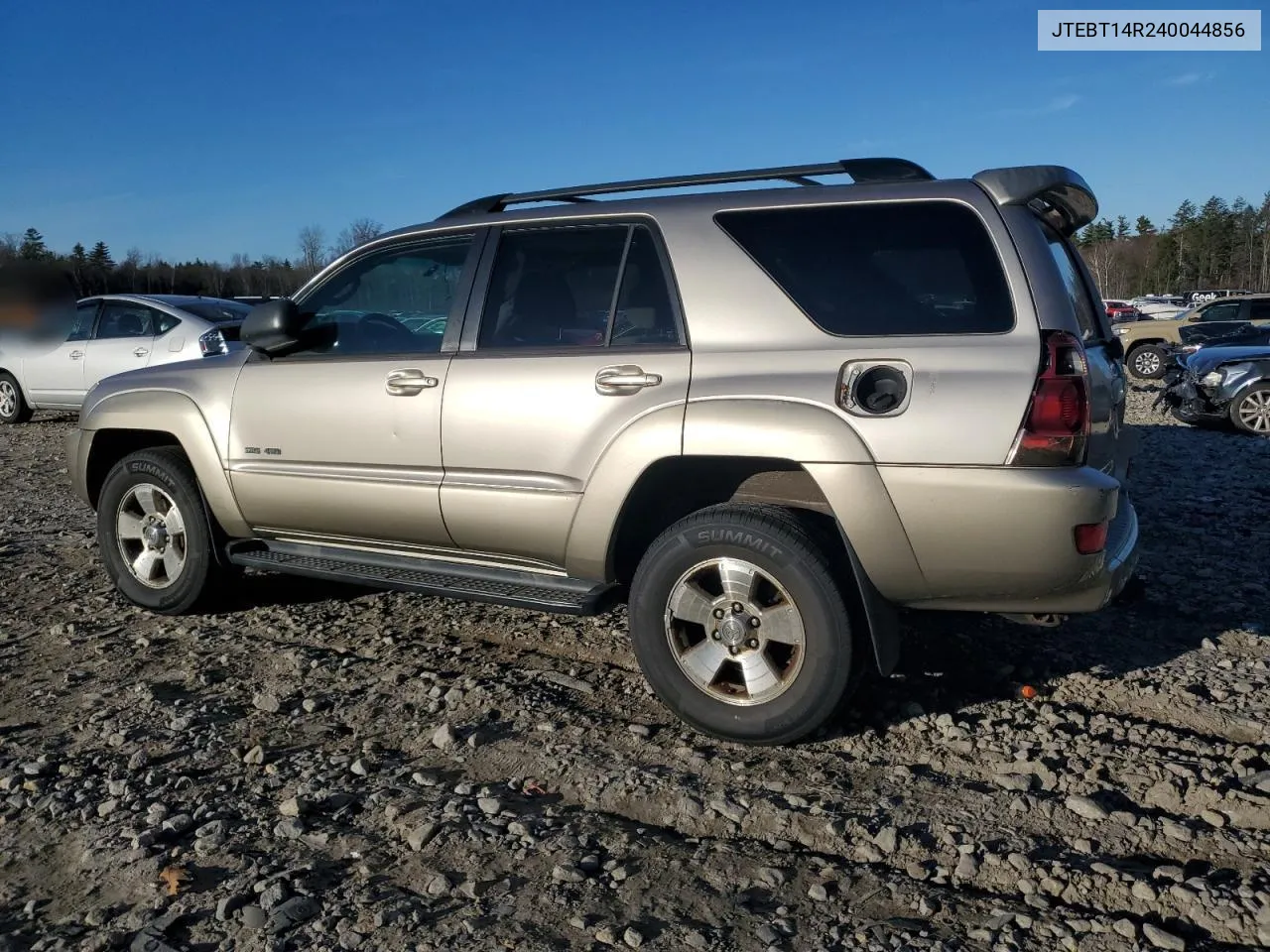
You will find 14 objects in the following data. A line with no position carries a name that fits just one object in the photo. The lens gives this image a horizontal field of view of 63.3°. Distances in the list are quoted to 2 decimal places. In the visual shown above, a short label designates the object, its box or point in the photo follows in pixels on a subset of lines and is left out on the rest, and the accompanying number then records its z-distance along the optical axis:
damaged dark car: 11.74
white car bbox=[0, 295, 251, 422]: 11.81
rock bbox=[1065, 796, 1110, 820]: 3.04
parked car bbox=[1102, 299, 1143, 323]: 42.23
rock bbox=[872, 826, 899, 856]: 2.87
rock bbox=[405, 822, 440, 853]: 2.87
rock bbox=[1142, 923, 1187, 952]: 2.39
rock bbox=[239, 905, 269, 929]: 2.52
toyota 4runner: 3.22
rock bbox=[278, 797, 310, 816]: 3.05
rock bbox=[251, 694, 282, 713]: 3.88
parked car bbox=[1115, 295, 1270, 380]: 20.56
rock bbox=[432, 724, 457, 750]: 3.56
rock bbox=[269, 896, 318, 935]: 2.51
